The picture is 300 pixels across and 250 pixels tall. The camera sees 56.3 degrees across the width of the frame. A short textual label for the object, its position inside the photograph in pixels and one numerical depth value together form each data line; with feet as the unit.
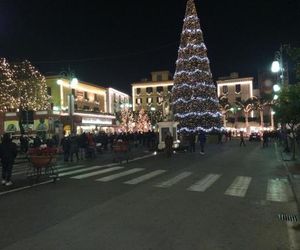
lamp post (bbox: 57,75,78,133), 74.82
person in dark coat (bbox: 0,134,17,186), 29.66
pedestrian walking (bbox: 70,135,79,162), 55.54
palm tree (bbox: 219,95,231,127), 213.18
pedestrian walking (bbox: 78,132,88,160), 58.08
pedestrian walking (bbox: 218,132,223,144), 118.35
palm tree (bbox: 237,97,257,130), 215.12
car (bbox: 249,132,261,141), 130.66
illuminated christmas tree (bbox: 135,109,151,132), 187.20
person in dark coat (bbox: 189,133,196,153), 73.85
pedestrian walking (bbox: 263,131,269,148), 87.83
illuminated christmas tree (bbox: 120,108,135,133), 173.84
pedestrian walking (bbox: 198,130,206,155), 68.61
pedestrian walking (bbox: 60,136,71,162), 54.47
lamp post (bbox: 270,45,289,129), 65.93
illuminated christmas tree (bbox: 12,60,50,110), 107.32
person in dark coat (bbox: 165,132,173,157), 59.55
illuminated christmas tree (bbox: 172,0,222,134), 114.05
